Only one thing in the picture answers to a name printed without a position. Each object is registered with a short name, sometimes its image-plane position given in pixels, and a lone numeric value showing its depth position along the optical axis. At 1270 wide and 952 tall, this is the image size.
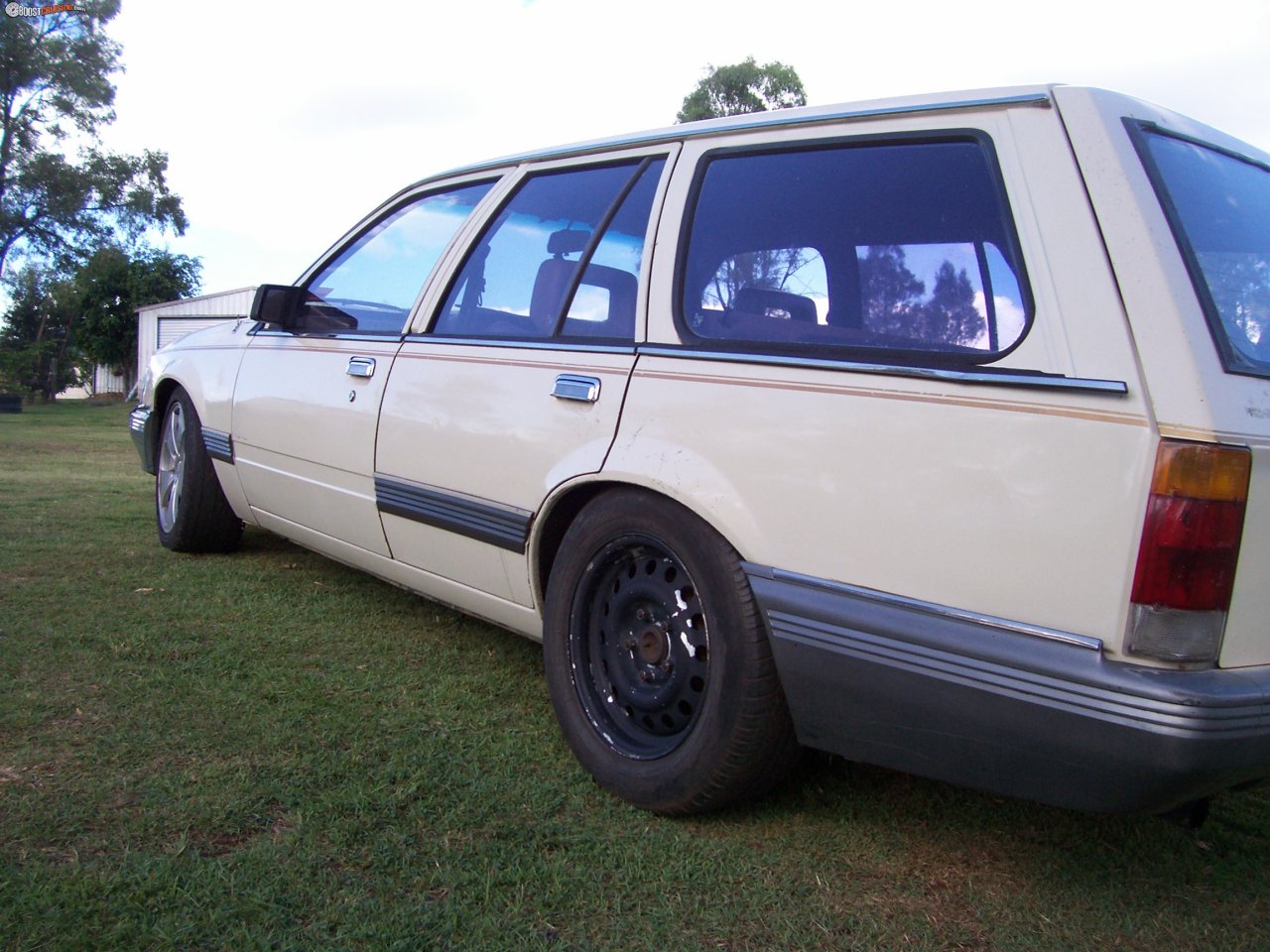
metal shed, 26.81
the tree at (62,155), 29.31
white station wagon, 1.83
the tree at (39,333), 27.81
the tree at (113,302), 30.53
